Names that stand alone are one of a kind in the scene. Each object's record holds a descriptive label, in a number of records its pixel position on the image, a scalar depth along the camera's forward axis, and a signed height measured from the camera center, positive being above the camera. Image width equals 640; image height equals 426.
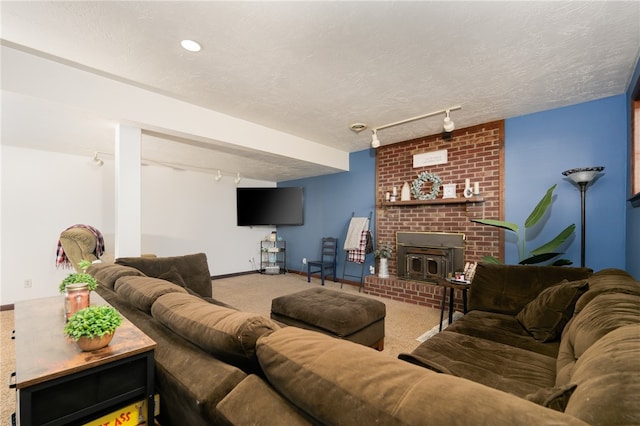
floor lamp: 2.51 +0.31
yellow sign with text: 0.94 -0.73
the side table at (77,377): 0.82 -0.54
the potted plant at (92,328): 0.93 -0.40
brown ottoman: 2.07 -0.83
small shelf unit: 6.36 -1.02
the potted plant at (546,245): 2.65 -0.23
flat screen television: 5.95 +0.14
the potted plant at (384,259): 4.32 -0.75
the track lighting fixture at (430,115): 2.93 +1.11
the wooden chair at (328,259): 5.11 -0.93
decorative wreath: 3.91 +0.39
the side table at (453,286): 2.56 -0.71
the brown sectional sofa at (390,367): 0.50 -0.42
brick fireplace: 3.46 +0.06
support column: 2.69 +0.23
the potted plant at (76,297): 1.25 -0.40
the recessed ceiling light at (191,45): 1.91 +1.20
